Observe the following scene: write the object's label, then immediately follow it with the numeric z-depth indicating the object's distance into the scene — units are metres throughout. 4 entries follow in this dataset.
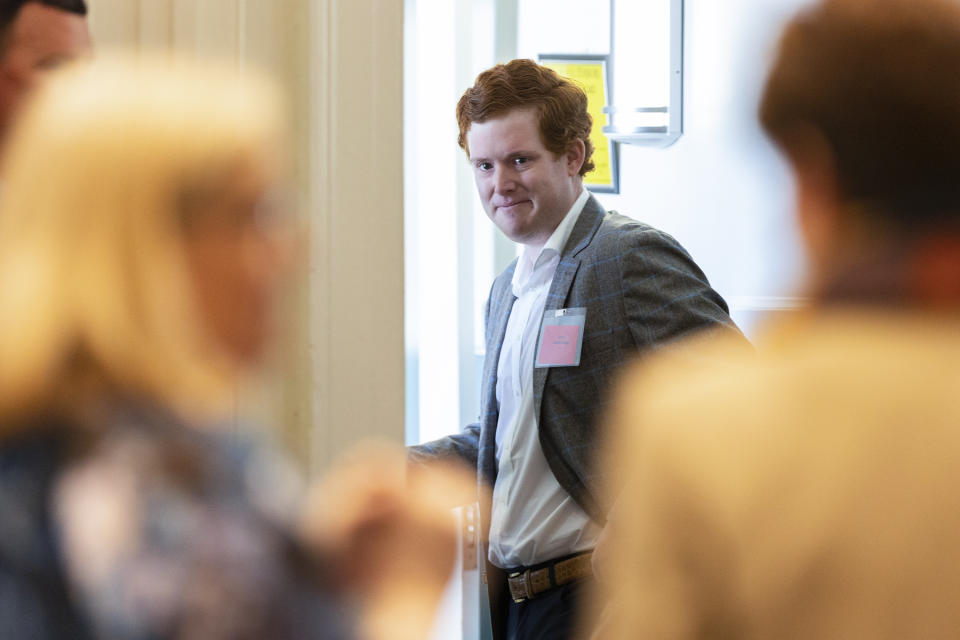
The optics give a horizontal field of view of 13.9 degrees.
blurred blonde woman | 2.31
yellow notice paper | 6.82
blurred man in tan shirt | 3.41
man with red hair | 5.71
